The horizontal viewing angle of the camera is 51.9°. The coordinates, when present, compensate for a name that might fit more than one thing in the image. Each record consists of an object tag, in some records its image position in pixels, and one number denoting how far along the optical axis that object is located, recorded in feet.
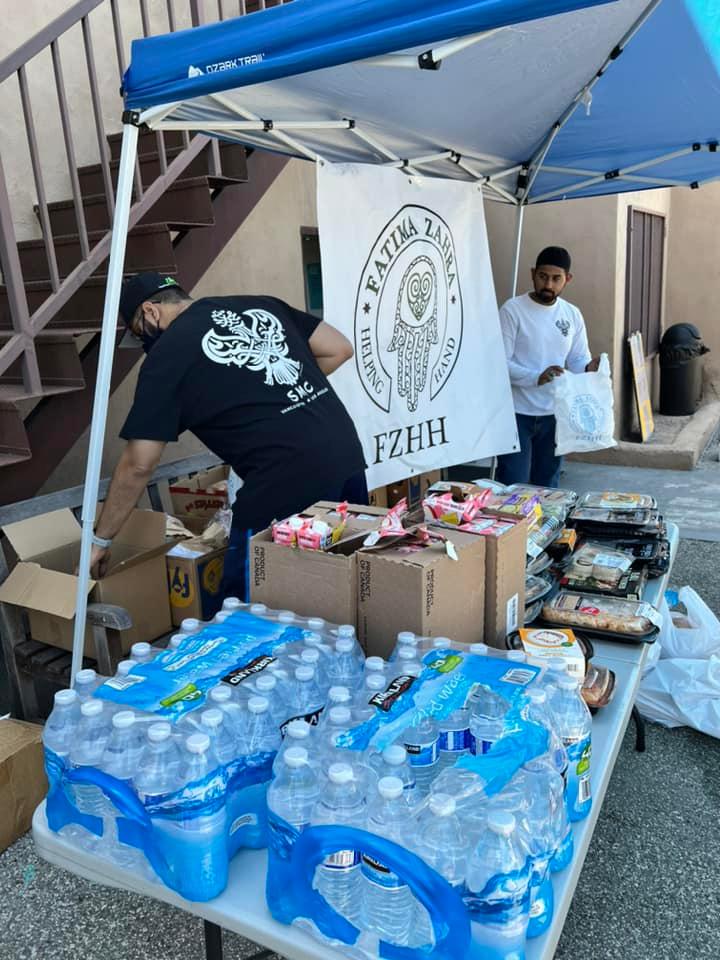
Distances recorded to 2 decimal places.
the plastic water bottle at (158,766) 3.94
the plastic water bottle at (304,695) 4.73
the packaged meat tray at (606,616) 6.96
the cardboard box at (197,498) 13.08
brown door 24.77
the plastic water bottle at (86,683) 5.01
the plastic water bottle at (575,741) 4.44
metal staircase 9.87
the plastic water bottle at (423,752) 4.14
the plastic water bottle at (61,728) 4.48
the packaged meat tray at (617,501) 9.80
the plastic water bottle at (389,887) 3.41
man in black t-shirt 7.88
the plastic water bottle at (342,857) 3.54
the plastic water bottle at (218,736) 4.17
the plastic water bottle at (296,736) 4.06
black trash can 28.60
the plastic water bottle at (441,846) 3.39
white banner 10.65
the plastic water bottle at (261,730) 4.37
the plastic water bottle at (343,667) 5.19
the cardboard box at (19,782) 7.95
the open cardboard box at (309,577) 5.86
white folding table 3.76
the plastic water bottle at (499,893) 3.32
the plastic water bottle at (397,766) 3.82
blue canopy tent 5.51
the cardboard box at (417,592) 5.57
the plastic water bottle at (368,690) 4.57
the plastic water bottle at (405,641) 5.30
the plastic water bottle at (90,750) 4.35
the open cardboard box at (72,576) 8.70
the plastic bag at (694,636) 10.11
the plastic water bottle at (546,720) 4.23
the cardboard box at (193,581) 9.97
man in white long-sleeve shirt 14.53
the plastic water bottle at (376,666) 5.07
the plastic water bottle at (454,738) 4.31
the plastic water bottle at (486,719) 4.29
